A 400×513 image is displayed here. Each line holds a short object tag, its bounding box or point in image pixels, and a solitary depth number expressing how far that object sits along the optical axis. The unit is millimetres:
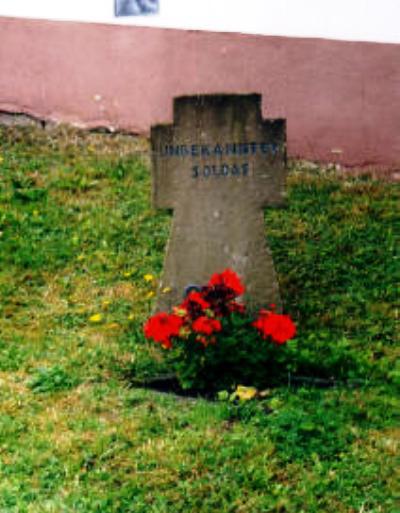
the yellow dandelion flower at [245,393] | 5031
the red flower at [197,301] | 5336
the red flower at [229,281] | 5422
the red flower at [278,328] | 5340
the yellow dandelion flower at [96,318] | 6246
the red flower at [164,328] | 5301
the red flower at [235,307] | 5473
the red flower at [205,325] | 5160
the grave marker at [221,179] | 5875
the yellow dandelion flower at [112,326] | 6141
